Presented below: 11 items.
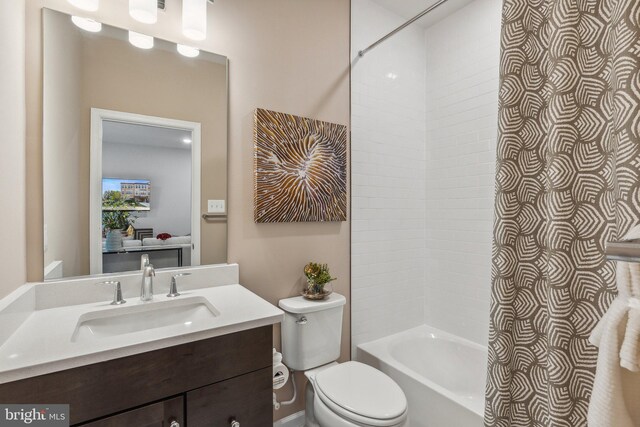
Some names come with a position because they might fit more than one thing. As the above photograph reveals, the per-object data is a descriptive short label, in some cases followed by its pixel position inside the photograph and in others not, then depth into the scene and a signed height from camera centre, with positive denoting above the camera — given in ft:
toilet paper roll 5.19 -2.68
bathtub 5.41 -3.29
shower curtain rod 5.84 +3.60
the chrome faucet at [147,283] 4.60 -1.06
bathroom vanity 2.98 -1.53
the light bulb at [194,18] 5.00 +2.95
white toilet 4.63 -2.83
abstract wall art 5.93 +0.80
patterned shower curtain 1.65 +0.12
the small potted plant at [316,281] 6.16 -1.38
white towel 1.37 -0.64
